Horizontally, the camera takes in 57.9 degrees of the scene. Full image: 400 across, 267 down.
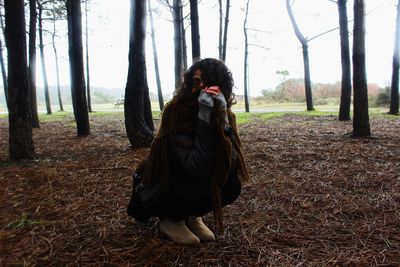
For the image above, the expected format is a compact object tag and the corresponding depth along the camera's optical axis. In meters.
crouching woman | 2.36
